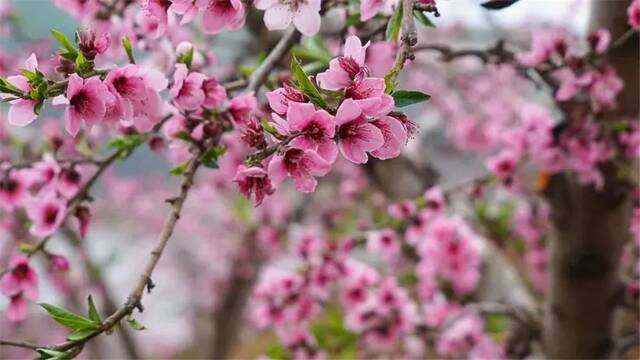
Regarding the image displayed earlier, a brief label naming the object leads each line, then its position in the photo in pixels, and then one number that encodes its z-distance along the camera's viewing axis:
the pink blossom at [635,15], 1.33
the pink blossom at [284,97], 1.07
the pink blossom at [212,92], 1.27
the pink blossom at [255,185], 1.11
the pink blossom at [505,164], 1.91
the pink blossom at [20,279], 1.35
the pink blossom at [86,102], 1.13
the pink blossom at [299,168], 1.07
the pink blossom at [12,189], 1.45
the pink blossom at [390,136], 1.07
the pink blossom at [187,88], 1.24
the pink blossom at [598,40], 1.45
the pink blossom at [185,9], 1.12
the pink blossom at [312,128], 1.05
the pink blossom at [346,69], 1.07
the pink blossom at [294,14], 1.14
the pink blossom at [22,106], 1.13
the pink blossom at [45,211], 1.36
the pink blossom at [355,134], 1.04
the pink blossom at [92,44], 1.15
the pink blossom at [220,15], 1.15
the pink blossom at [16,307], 1.36
